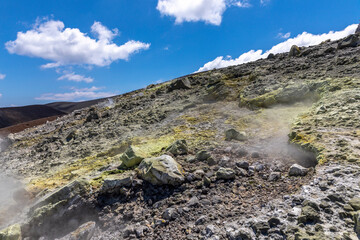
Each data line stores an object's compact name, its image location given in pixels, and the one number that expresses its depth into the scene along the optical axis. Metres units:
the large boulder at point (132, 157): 6.41
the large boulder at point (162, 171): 4.96
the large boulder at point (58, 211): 5.10
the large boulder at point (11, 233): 4.64
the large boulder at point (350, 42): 13.22
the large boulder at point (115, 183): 5.30
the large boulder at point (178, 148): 6.61
